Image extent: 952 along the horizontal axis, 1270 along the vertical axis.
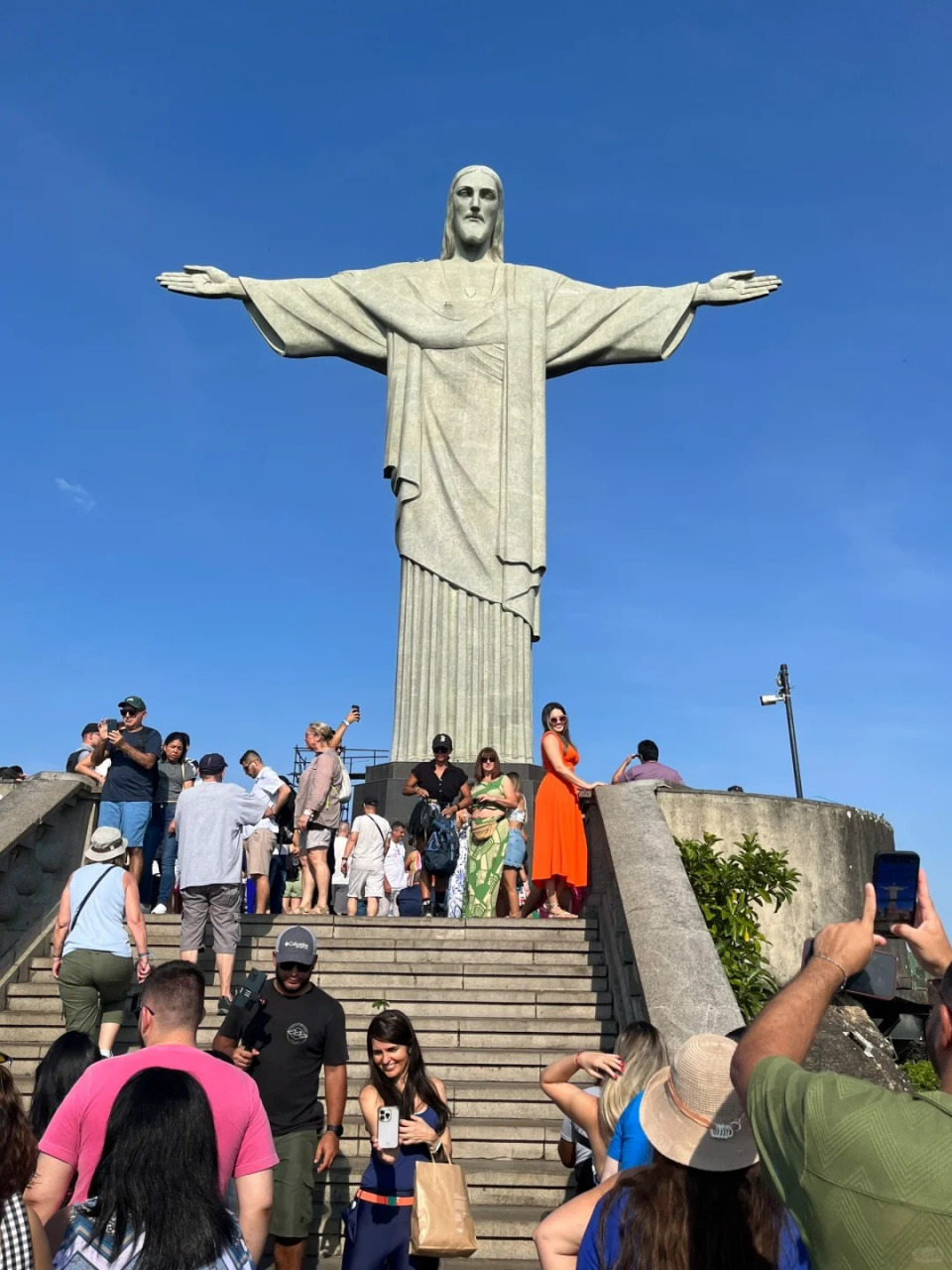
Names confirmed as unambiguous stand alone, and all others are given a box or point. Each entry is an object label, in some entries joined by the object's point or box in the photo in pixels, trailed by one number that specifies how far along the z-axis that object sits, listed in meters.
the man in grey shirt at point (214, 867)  7.91
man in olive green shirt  1.80
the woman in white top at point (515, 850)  10.17
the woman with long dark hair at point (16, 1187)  2.44
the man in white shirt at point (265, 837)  10.69
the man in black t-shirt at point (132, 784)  9.30
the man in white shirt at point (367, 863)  11.09
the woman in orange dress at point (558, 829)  9.30
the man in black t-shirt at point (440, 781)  11.00
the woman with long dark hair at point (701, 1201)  2.25
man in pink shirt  3.19
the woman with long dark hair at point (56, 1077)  3.96
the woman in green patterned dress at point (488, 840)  10.16
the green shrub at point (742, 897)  8.30
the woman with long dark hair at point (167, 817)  9.89
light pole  24.22
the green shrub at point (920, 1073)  10.97
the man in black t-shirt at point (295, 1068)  4.86
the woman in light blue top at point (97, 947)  6.60
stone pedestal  12.77
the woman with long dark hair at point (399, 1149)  4.33
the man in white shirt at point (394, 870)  11.91
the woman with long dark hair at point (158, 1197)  2.62
